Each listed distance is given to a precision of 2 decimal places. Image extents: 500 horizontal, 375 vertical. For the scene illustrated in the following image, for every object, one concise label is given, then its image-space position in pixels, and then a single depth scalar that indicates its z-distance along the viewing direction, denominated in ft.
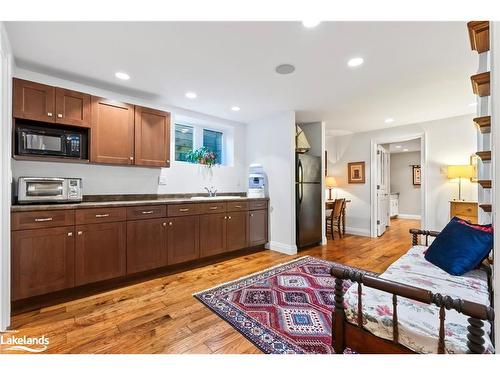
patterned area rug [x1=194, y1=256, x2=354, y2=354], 5.55
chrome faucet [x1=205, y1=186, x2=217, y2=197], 13.67
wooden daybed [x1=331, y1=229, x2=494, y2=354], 3.03
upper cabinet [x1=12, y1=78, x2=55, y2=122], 7.47
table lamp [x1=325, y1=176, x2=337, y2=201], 19.12
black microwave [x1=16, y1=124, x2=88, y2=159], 7.63
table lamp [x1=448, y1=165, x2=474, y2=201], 12.70
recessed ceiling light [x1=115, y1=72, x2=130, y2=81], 8.66
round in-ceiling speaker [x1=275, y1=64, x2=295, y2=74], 8.18
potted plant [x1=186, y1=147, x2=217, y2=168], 13.32
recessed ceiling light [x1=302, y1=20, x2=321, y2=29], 5.86
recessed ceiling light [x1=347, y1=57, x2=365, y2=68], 7.68
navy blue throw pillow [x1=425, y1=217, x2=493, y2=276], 5.63
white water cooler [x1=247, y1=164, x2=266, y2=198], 13.70
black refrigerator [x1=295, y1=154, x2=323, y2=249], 13.44
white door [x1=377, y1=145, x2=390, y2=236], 17.60
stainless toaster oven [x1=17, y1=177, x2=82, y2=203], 7.34
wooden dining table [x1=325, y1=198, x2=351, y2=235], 17.02
